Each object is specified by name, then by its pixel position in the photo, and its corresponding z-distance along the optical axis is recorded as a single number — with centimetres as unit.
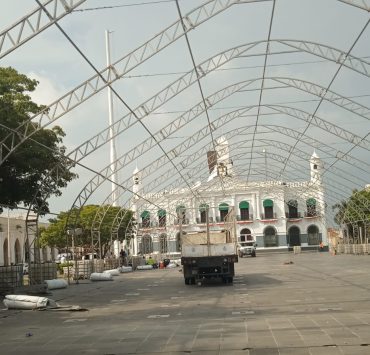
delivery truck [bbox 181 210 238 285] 2589
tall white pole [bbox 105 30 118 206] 4978
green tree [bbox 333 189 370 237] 5831
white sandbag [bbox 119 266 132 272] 4619
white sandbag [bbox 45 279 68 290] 2767
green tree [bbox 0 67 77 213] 2173
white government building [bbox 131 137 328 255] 7439
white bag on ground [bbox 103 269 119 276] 3959
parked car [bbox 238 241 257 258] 6950
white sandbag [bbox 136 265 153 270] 5111
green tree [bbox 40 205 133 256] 6172
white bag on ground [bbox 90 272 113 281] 3456
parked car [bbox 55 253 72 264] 8616
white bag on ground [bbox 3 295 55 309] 1811
